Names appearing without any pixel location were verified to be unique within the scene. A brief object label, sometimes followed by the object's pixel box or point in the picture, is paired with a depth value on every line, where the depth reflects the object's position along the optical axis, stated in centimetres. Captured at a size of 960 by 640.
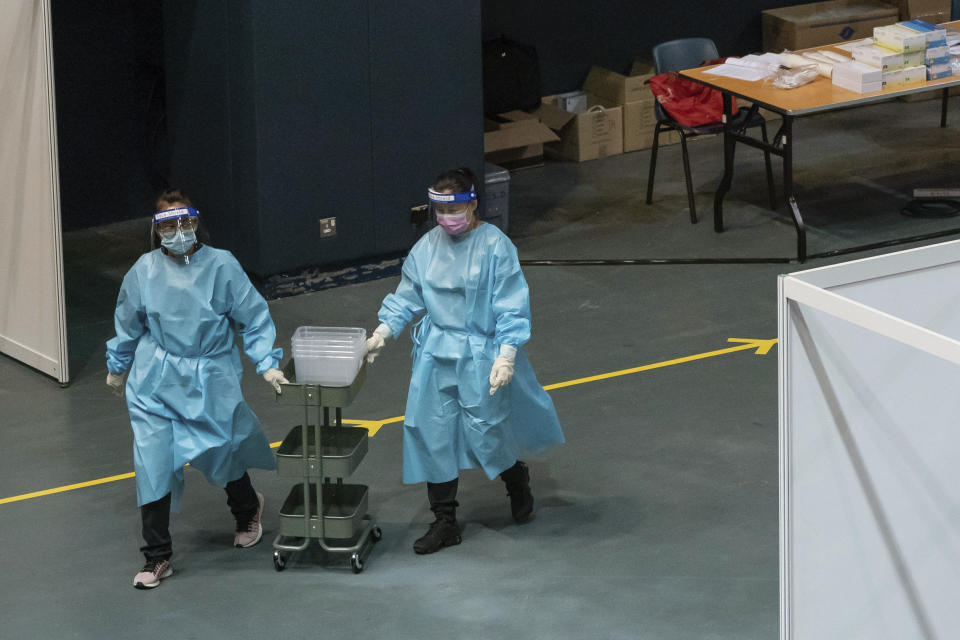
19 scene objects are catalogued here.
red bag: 2002
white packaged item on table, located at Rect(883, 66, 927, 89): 1844
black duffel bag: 2255
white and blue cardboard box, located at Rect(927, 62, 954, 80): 1867
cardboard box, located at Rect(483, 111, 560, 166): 2222
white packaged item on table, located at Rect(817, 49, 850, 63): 1919
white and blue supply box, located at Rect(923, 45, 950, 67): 1862
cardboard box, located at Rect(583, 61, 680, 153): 2320
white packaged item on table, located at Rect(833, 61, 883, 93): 1814
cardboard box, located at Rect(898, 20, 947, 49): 1858
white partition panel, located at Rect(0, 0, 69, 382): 1471
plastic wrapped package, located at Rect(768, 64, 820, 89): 1869
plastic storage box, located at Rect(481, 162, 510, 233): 1923
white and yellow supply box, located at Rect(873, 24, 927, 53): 1834
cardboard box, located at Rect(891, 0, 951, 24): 2496
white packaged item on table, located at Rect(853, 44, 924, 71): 1834
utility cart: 1132
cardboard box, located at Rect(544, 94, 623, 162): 2302
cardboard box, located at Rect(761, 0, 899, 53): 2442
